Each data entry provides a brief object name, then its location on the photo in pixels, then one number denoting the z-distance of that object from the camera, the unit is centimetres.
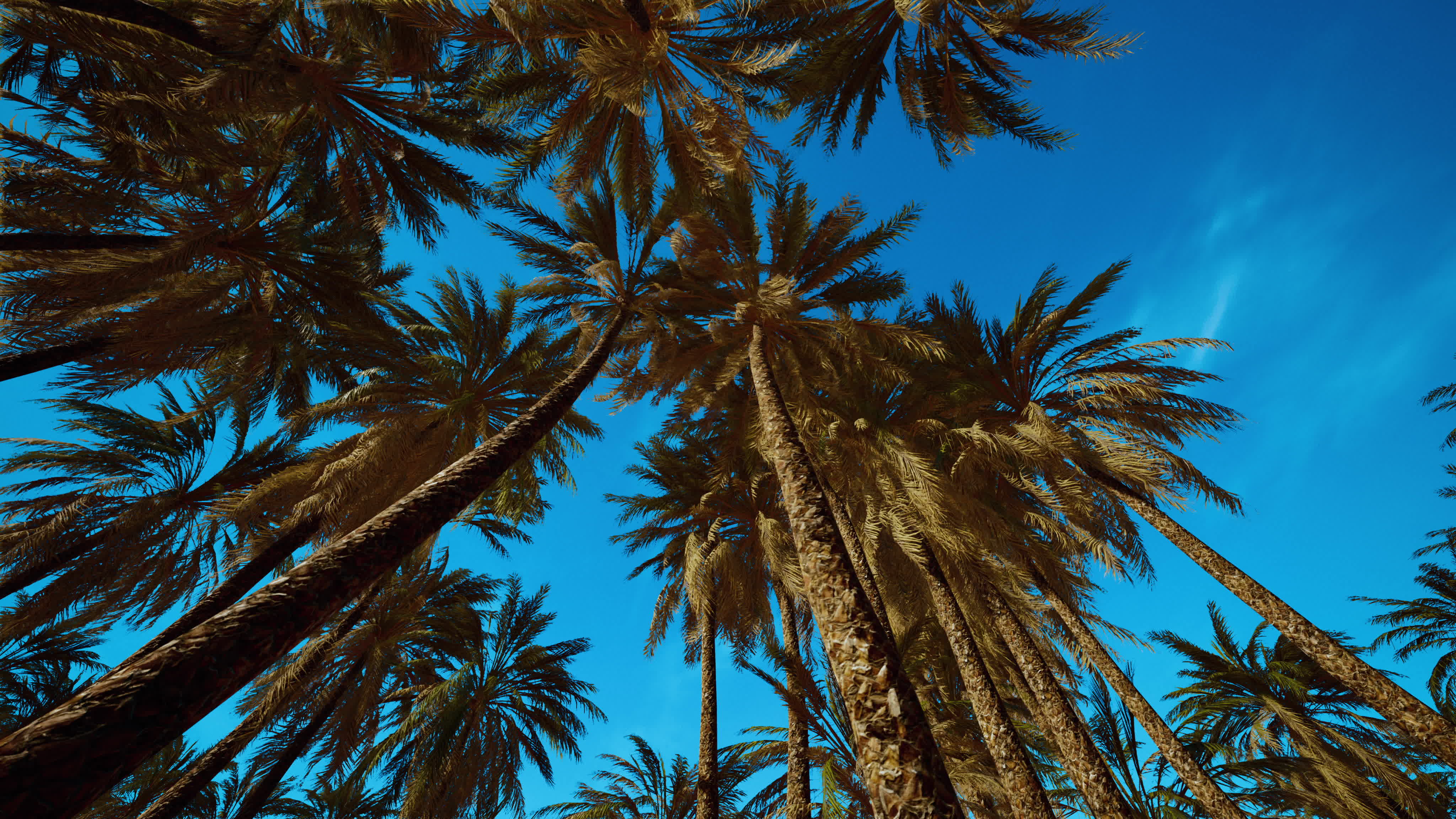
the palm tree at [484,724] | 1300
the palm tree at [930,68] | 941
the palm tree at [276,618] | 287
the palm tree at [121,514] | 1053
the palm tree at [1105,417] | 878
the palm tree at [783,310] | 682
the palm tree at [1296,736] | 1177
